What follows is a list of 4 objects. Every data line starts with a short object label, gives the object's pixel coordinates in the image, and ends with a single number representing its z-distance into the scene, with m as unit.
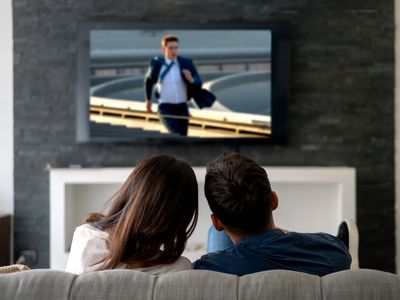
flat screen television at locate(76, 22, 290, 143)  4.01
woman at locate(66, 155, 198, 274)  1.43
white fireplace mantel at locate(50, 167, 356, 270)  3.85
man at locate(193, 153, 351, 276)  1.42
